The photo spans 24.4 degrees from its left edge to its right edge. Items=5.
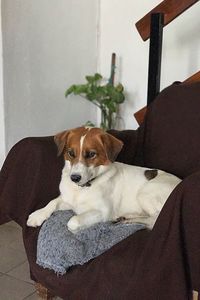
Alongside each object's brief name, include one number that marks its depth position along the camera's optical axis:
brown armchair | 1.40
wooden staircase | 2.40
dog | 1.81
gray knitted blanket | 1.59
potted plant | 3.02
